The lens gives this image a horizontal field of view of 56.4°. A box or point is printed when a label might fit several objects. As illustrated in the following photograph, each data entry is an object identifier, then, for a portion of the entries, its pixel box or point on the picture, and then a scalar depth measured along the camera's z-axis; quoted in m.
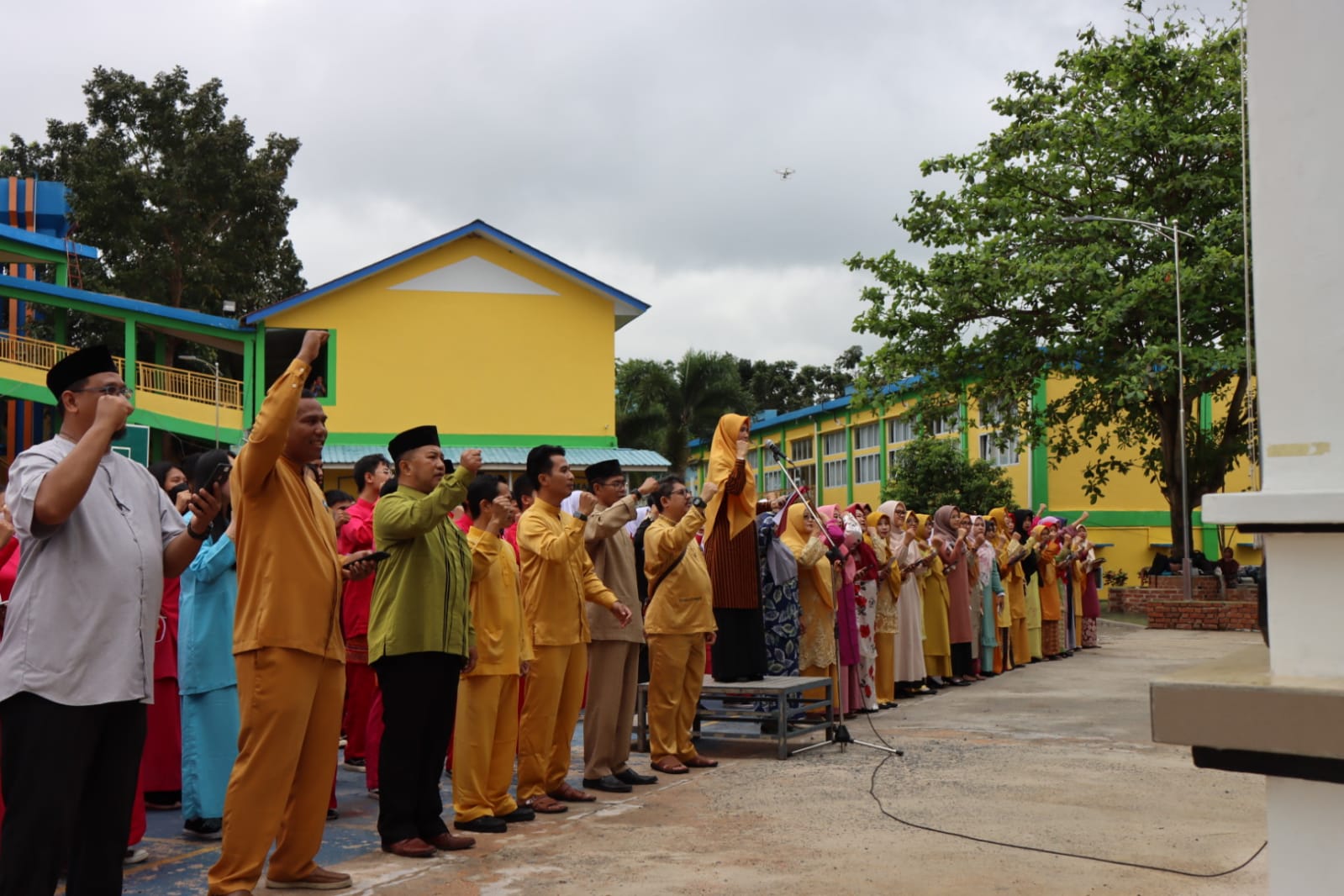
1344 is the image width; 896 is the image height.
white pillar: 2.34
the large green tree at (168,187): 32.78
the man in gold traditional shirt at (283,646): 4.63
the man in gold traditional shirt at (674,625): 8.15
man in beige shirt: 7.46
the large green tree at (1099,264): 21.92
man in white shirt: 3.53
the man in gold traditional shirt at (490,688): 6.23
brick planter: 21.59
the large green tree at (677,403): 35.53
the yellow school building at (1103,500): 35.97
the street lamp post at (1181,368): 20.95
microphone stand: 9.12
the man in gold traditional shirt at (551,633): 6.81
